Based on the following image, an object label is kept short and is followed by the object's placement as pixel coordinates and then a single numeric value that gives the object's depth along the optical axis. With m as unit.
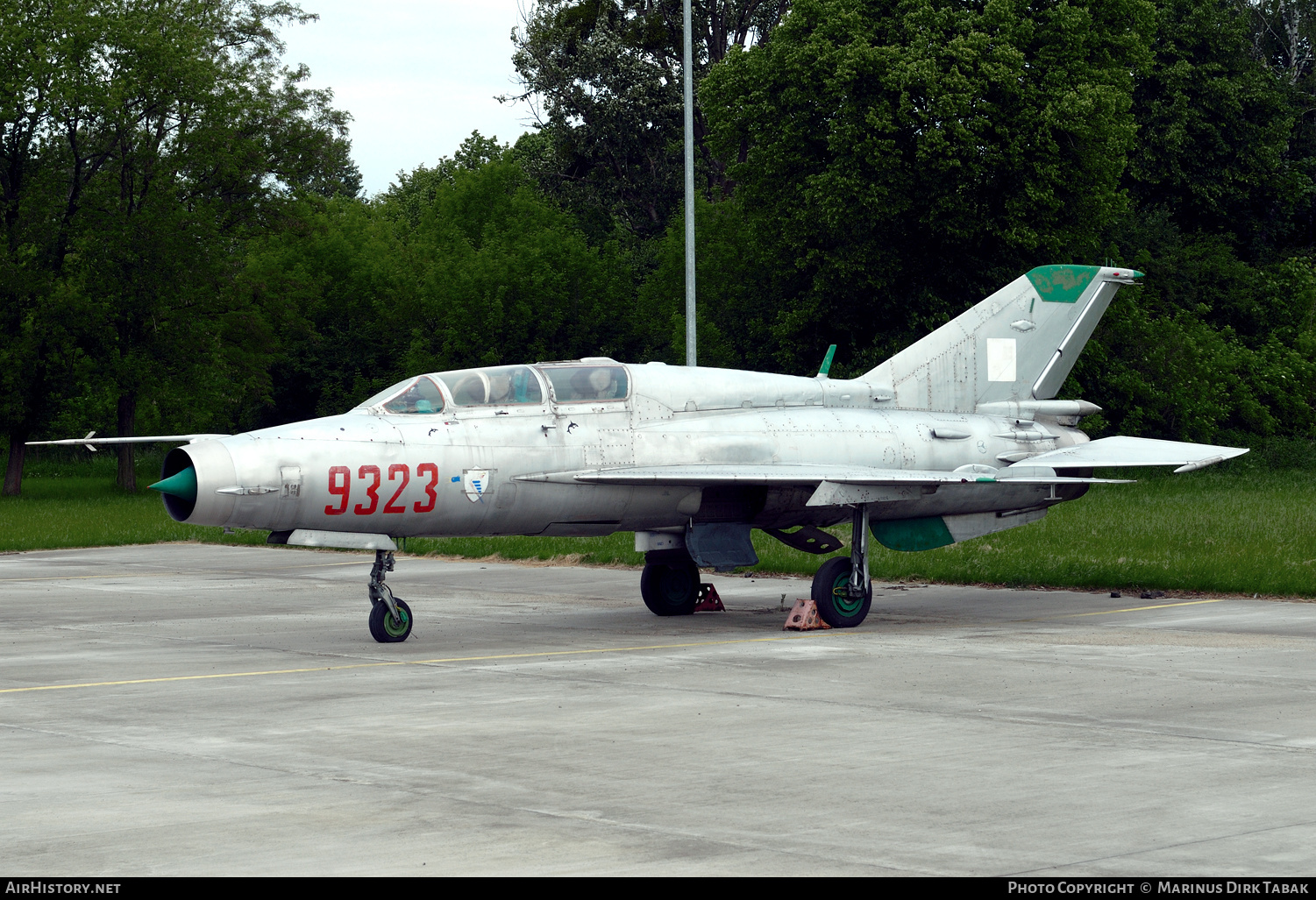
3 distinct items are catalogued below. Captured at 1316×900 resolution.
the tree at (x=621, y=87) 56.78
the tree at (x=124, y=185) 49.59
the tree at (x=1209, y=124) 53.78
